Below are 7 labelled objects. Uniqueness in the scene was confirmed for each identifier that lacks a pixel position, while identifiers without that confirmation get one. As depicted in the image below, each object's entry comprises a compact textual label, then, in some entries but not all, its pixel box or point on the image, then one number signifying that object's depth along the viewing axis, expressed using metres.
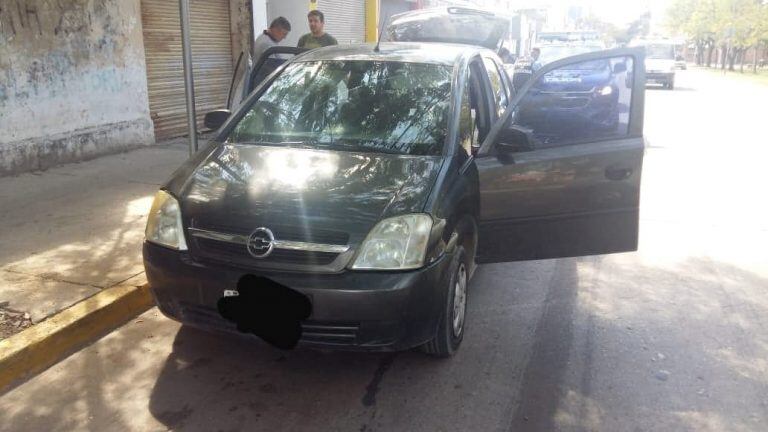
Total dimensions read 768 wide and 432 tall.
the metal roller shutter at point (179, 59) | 9.66
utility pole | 5.79
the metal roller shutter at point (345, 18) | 16.20
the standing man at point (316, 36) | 8.02
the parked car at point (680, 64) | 37.14
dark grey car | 3.12
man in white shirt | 7.85
